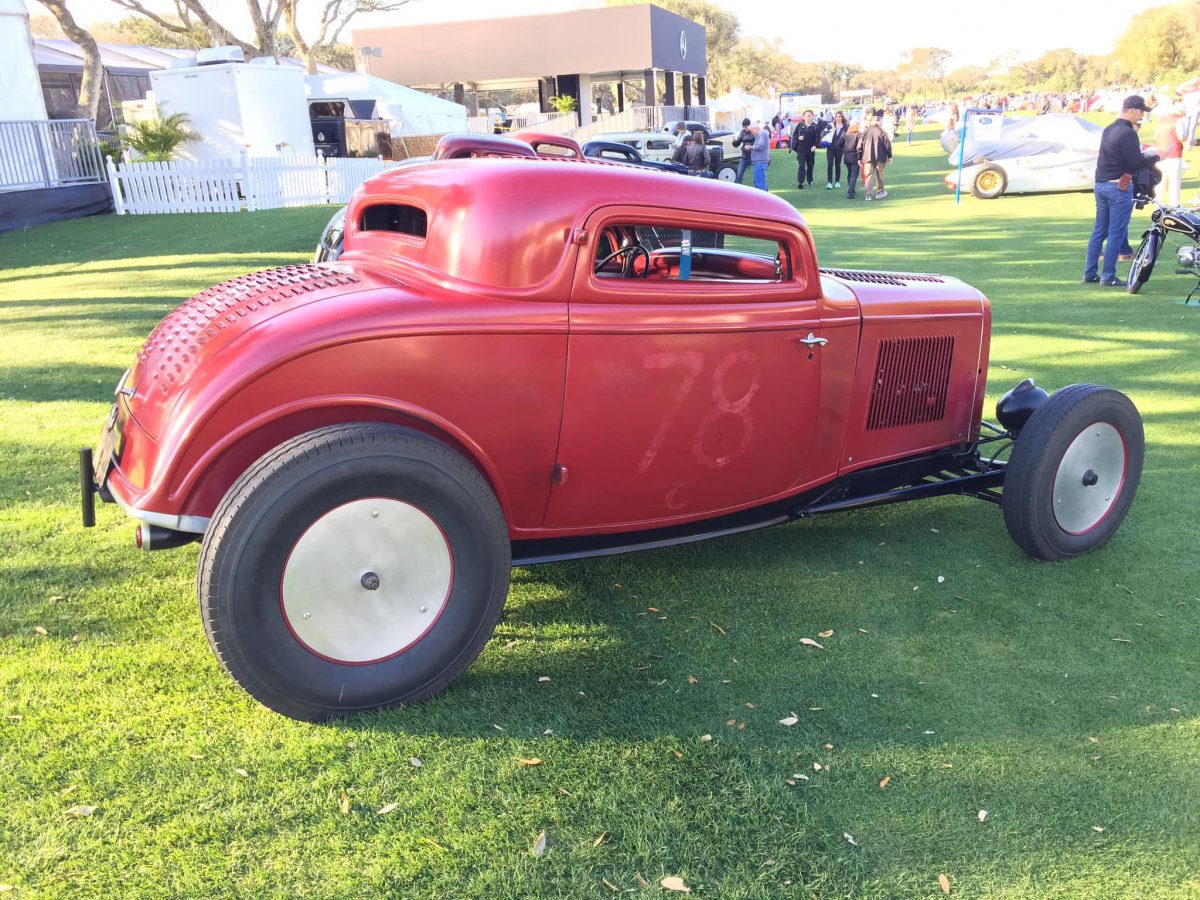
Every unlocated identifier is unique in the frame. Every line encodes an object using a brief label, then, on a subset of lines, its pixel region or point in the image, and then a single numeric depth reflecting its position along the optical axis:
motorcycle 9.47
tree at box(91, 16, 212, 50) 63.69
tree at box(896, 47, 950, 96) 182.25
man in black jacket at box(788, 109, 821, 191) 22.61
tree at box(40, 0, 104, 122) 24.50
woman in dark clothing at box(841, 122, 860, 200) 20.52
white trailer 20.84
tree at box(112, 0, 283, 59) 31.17
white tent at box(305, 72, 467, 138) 28.56
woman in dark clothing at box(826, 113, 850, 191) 22.50
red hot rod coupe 2.76
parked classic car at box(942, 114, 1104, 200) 19.50
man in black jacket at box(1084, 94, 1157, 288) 9.62
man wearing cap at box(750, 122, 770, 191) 20.42
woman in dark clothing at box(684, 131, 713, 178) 19.36
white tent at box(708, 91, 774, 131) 55.38
